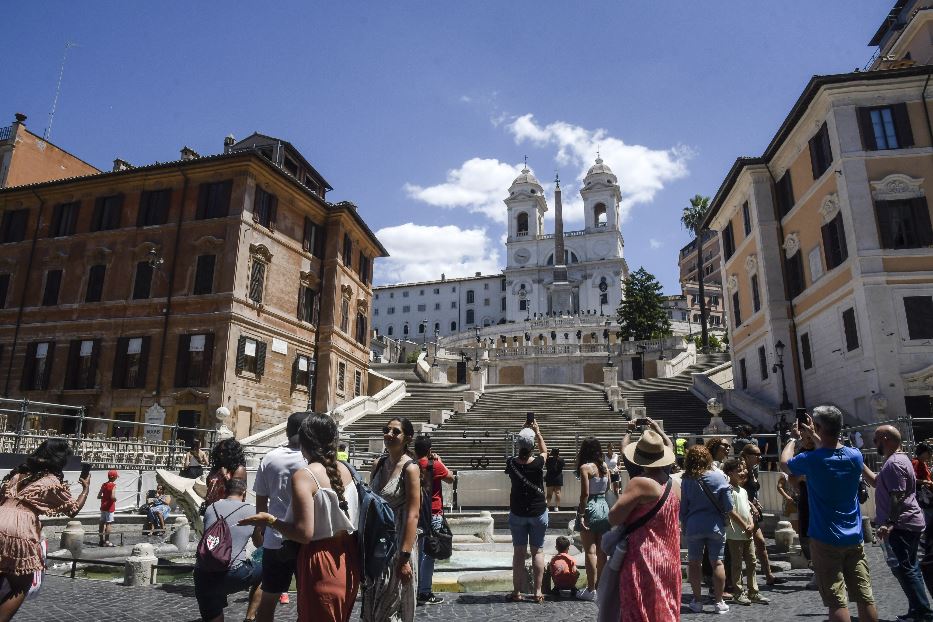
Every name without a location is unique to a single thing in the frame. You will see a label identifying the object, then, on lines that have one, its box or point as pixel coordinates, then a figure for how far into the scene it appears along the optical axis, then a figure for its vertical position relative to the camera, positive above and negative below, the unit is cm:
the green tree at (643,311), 5503 +1354
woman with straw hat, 373 -51
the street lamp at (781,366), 2342 +382
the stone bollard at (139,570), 834 -144
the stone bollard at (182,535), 1113 -131
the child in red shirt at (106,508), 1248 -95
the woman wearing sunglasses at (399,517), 420 -41
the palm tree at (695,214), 5466 +2198
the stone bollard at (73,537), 1077 -132
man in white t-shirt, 460 -32
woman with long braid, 358 -38
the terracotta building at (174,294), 2622 +744
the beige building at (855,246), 1922 +759
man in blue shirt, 488 -40
